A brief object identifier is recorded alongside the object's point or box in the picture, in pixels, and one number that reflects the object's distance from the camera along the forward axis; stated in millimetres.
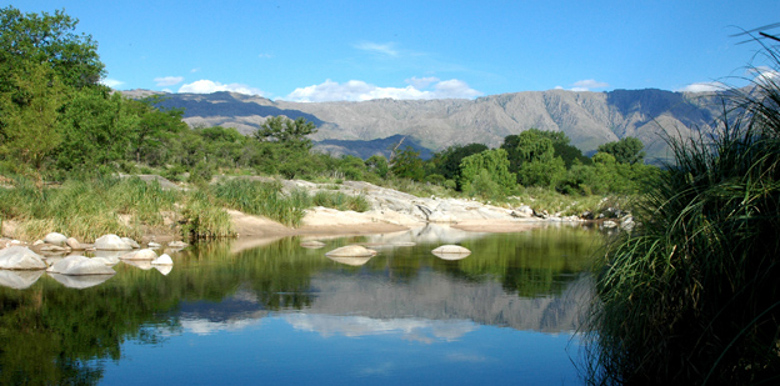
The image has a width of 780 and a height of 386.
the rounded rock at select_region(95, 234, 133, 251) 19281
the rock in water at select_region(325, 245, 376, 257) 18844
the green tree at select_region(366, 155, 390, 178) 72125
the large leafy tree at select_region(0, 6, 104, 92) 43559
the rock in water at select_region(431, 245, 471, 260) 19547
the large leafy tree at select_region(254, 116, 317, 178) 54500
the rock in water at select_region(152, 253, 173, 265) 16109
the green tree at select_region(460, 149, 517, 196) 66688
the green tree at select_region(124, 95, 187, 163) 53406
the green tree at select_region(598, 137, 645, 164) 95625
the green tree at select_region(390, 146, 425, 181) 71312
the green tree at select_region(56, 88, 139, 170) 28828
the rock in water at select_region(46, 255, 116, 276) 14180
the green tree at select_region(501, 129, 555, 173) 81319
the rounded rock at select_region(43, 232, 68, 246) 19203
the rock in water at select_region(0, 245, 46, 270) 14781
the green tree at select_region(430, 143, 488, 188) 86400
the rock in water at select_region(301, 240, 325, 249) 21938
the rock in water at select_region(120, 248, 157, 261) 16953
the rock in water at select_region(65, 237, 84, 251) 19094
